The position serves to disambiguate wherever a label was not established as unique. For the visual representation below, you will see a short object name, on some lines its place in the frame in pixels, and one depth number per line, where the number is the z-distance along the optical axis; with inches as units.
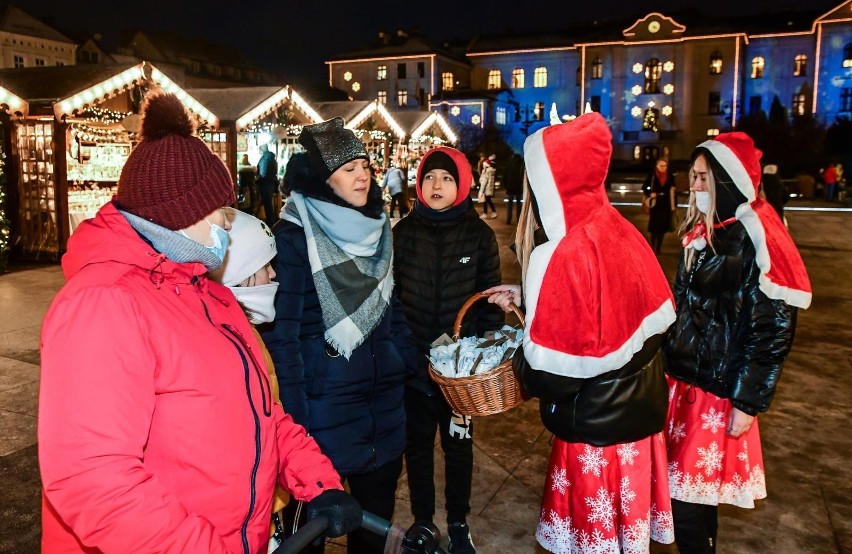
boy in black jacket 135.3
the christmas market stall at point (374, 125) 760.3
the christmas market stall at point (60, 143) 462.3
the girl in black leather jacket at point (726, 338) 109.0
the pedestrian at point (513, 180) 695.7
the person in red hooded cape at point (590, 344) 82.5
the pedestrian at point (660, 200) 475.2
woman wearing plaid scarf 104.0
